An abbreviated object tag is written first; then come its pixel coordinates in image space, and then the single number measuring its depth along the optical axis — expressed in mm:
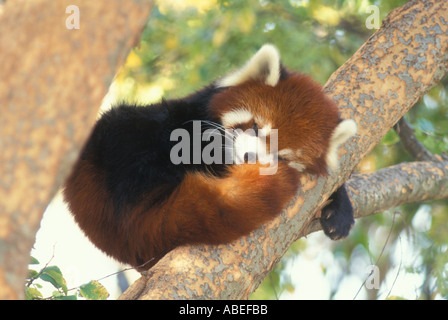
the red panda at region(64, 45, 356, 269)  2170
